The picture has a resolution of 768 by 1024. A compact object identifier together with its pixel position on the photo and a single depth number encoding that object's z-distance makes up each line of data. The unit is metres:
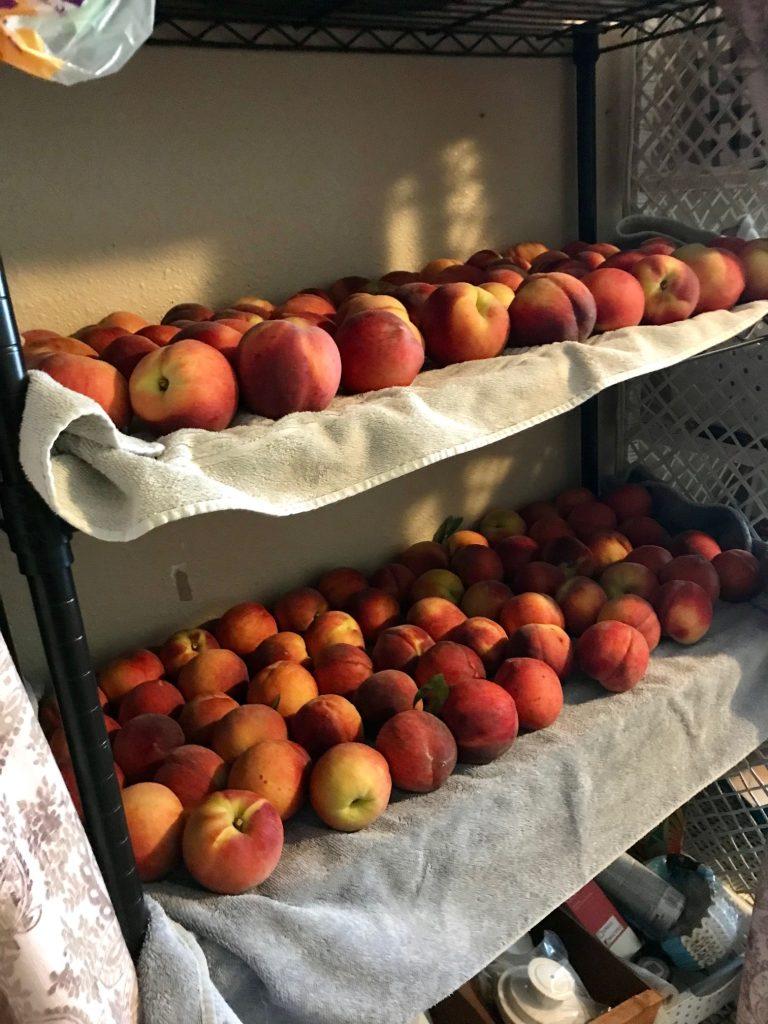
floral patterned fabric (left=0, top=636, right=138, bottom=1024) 0.50
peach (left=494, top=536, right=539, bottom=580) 1.18
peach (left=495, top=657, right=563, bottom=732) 0.90
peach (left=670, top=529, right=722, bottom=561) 1.18
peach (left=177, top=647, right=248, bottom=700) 0.94
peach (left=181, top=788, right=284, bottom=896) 0.71
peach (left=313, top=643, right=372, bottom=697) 0.92
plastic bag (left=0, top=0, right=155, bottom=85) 0.49
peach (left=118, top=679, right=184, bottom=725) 0.89
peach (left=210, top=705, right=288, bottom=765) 0.82
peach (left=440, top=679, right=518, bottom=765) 0.85
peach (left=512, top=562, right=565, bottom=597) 1.10
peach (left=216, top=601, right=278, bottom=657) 1.03
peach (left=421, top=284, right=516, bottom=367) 0.79
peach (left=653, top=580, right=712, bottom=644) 1.04
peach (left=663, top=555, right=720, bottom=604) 1.09
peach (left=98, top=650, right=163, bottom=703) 0.95
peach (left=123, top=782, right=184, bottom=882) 0.73
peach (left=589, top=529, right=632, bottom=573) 1.18
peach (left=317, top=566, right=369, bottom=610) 1.13
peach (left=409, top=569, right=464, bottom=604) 1.11
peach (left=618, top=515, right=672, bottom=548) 1.24
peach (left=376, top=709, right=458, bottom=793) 0.82
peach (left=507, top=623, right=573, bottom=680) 0.96
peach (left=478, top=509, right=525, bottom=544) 1.30
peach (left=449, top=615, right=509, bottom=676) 0.98
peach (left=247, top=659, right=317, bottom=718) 0.89
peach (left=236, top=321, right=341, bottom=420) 0.65
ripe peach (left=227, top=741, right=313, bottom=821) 0.78
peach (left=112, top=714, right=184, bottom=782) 0.82
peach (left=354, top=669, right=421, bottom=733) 0.87
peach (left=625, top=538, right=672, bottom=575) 1.14
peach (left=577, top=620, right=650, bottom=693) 0.96
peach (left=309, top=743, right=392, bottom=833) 0.78
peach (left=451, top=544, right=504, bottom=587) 1.14
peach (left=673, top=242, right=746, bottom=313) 0.94
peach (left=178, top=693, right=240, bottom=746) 0.87
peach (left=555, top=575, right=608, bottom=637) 1.04
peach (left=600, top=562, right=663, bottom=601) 1.09
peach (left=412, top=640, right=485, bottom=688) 0.91
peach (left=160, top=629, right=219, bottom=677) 1.00
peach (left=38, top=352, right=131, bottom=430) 0.62
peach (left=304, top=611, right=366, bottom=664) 1.01
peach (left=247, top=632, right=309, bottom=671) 0.98
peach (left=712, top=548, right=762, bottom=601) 1.11
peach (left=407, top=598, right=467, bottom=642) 1.02
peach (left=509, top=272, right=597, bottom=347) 0.82
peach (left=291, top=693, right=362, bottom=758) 0.83
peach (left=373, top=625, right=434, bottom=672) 0.96
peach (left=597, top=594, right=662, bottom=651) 1.01
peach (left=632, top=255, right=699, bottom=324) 0.91
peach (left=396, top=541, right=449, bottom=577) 1.21
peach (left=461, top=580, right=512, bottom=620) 1.07
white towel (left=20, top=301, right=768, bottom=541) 0.51
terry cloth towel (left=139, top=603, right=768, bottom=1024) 0.69
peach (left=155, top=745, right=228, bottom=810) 0.78
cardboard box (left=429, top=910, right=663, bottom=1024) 1.04
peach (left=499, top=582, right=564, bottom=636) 1.02
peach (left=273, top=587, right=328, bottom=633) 1.08
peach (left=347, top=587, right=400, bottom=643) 1.06
